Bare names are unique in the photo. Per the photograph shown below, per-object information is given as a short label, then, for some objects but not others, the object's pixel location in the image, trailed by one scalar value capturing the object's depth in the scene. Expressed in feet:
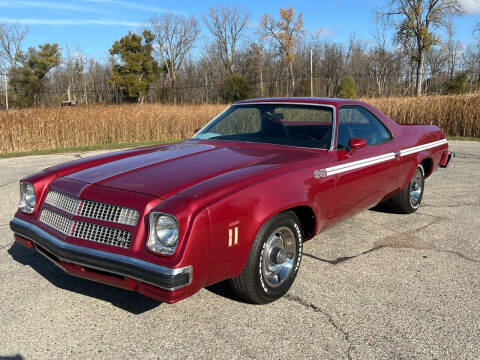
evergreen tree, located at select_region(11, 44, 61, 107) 120.67
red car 8.25
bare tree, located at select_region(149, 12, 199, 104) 187.32
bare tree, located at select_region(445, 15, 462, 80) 153.89
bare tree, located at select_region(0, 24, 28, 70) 156.25
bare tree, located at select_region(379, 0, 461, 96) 110.93
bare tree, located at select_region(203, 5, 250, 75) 173.70
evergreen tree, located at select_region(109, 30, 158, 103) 141.38
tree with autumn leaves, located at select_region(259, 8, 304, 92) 153.28
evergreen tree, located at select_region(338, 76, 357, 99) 87.21
